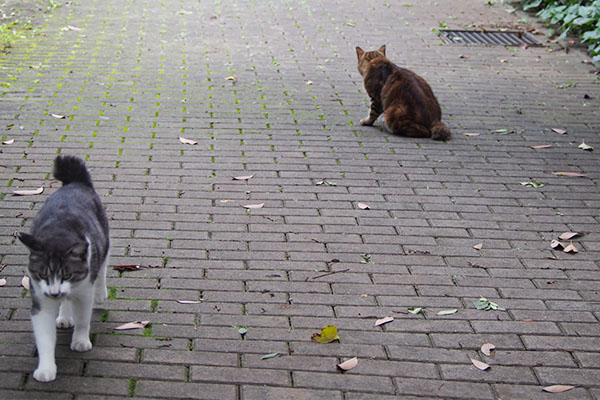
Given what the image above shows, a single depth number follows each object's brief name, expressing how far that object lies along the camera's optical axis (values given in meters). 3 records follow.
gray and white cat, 3.52
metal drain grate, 11.48
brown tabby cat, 7.66
